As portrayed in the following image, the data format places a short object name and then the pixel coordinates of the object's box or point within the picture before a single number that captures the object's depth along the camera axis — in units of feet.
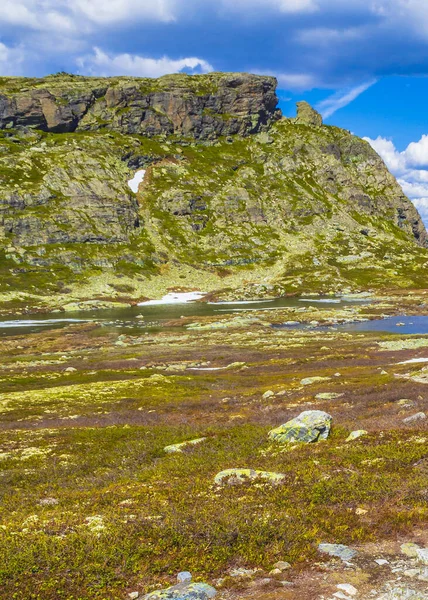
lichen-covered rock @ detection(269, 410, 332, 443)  75.94
